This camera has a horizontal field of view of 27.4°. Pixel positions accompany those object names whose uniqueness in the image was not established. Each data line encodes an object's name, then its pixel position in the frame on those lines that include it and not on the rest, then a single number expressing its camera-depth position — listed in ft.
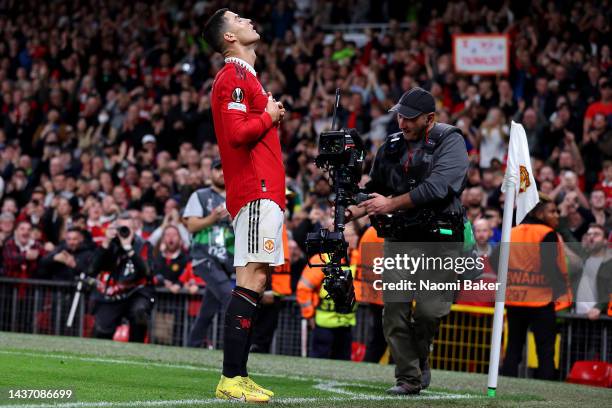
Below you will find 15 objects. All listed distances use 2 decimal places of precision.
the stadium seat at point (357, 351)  49.21
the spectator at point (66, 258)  57.93
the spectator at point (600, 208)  49.78
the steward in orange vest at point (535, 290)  42.09
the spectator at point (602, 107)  56.18
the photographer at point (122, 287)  49.96
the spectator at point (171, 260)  54.24
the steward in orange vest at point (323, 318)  47.26
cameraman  28.35
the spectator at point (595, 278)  43.09
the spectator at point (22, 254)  59.47
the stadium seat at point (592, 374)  40.24
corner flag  28.86
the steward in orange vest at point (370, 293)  44.68
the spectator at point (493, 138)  58.29
